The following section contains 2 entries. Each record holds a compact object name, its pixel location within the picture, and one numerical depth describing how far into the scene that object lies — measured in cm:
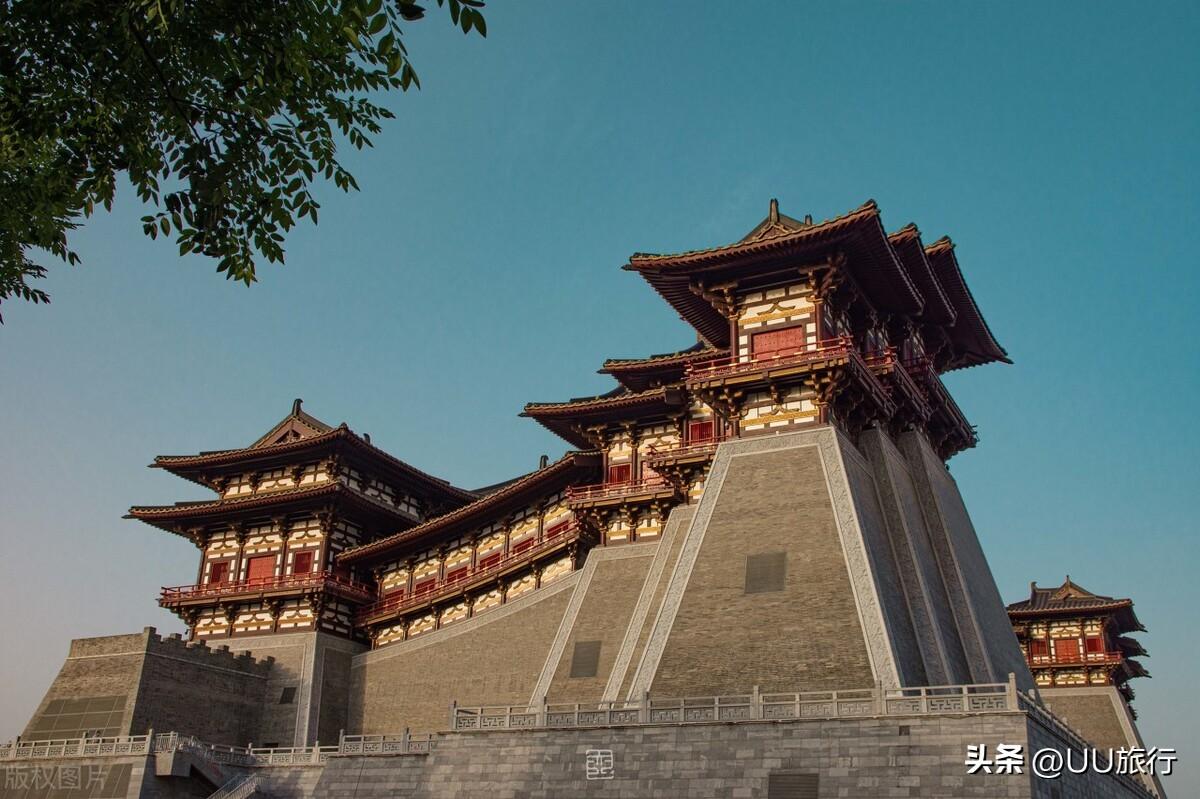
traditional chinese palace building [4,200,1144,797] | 2561
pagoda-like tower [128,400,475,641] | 4538
